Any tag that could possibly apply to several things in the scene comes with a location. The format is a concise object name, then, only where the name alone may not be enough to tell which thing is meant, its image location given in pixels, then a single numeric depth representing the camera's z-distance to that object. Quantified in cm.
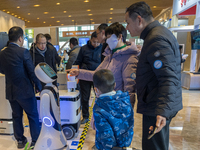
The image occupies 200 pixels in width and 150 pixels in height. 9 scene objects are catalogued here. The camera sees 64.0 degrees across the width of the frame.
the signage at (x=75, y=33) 1094
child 113
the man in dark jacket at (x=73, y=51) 360
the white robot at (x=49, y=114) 149
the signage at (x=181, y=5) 399
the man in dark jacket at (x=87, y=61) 295
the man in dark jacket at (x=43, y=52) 294
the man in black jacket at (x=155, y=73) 101
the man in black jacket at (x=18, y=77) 195
